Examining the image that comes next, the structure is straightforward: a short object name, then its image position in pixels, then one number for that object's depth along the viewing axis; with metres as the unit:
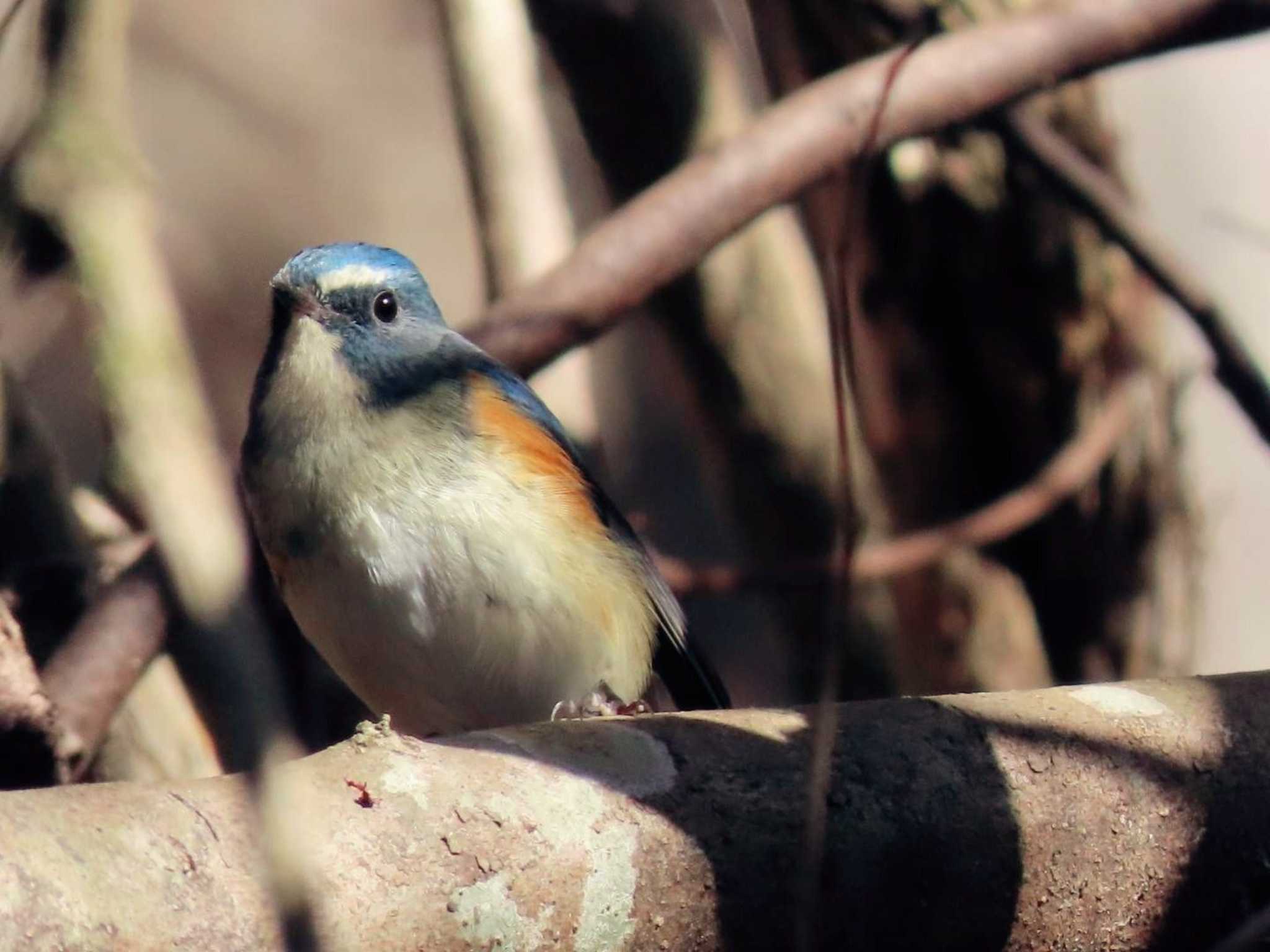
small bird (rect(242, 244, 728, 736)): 6.52
